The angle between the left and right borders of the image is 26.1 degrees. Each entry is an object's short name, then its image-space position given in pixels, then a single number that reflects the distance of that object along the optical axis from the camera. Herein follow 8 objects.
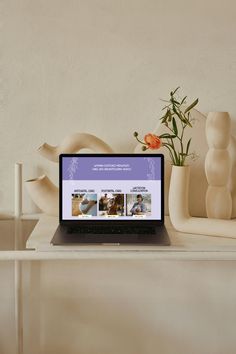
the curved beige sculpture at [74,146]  1.53
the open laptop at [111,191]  1.48
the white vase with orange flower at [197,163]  1.57
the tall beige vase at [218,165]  1.47
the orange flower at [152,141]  1.42
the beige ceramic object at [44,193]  1.52
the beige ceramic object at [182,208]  1.41
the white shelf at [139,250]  1.24
